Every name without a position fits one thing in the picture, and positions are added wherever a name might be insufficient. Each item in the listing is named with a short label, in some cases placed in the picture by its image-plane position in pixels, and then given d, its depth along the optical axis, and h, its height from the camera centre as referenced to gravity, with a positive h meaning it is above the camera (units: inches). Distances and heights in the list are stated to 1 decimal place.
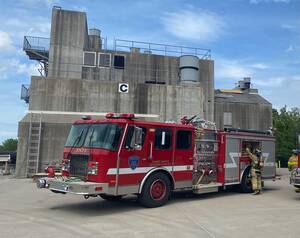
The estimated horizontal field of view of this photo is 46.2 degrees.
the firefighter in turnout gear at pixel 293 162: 618.2 -0.2
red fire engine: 347.6 -2.1
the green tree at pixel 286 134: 1787.6 +144.6
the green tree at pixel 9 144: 3730.3 +96.8
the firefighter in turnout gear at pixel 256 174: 501.7 -18.9
